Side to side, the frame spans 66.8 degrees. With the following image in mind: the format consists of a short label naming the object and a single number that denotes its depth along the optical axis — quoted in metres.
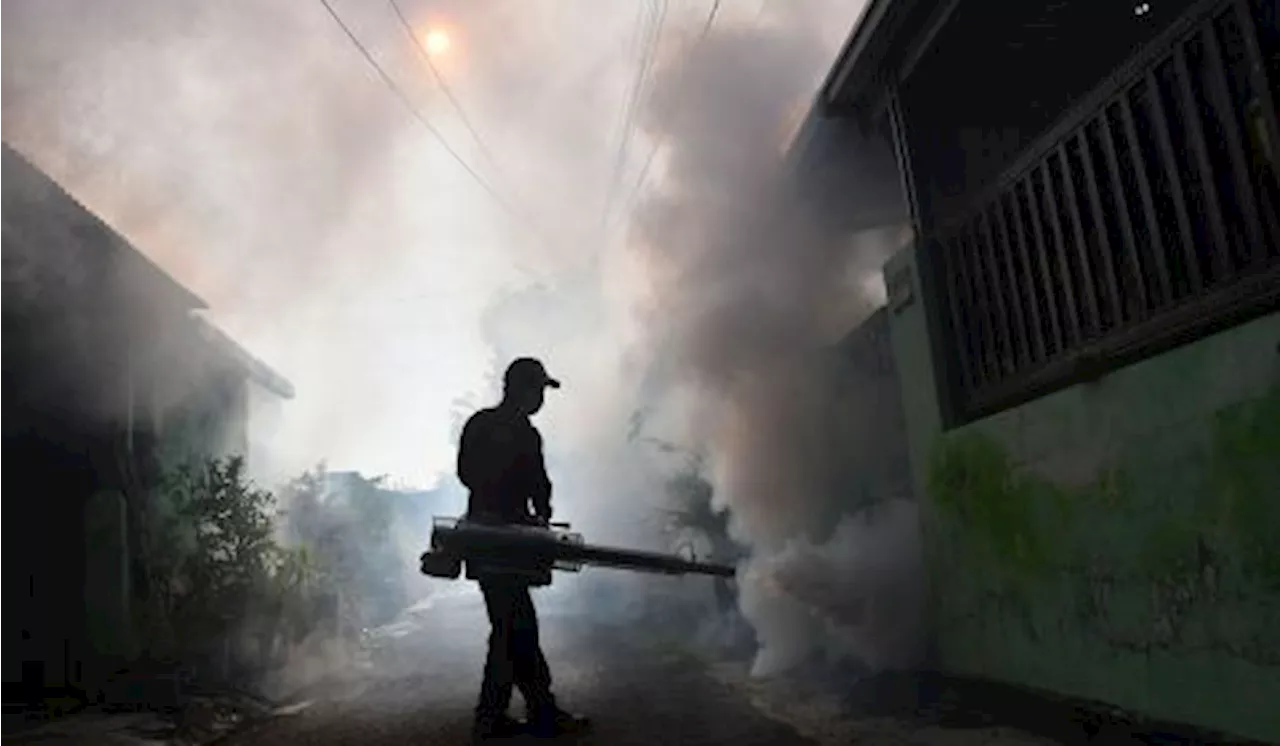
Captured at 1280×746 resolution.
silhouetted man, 5.18
